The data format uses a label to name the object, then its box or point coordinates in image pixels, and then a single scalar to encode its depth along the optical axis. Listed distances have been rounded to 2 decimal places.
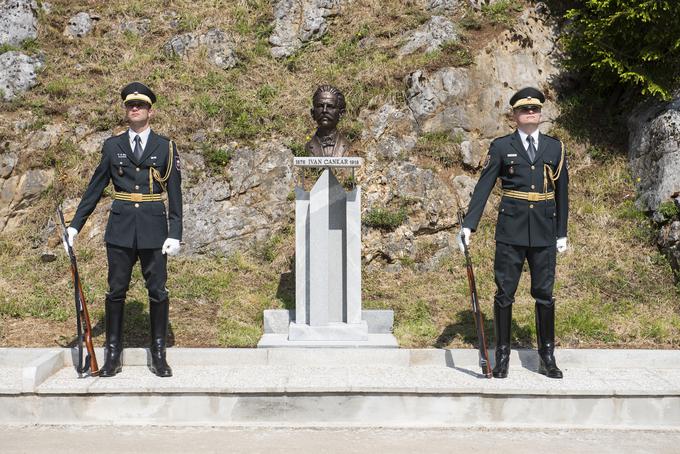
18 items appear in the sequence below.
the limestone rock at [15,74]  10.44
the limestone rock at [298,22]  12.14
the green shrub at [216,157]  9.54
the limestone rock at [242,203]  8.87
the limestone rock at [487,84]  9.98
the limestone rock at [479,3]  11.54
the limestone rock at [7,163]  9.30
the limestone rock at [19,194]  9.10
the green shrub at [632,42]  8.87
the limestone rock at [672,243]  7.78
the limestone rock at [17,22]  11.36
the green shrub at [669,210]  8.16
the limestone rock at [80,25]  12.09
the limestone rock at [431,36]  10.88
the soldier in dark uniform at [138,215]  5.36
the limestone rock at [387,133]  9.60
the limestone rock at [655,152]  8.42
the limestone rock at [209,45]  11.73
